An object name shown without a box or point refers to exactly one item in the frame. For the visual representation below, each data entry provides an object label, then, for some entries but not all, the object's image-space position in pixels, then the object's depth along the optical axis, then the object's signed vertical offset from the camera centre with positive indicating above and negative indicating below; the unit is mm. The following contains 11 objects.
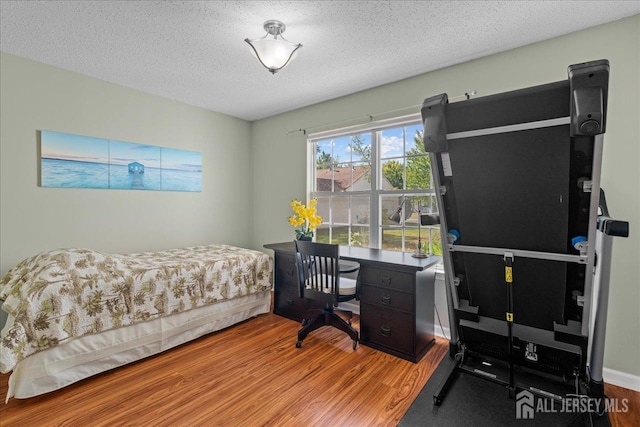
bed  1895 -772
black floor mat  1561 -1081
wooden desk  2377 -769
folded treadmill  1342 -96
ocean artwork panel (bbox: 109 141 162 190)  3174 +403
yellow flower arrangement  3209 -130
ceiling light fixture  2012 +1037
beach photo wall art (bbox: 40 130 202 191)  2793 +402
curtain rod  2607 +943
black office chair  2516 -672
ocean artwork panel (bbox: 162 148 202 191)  3596 +413
